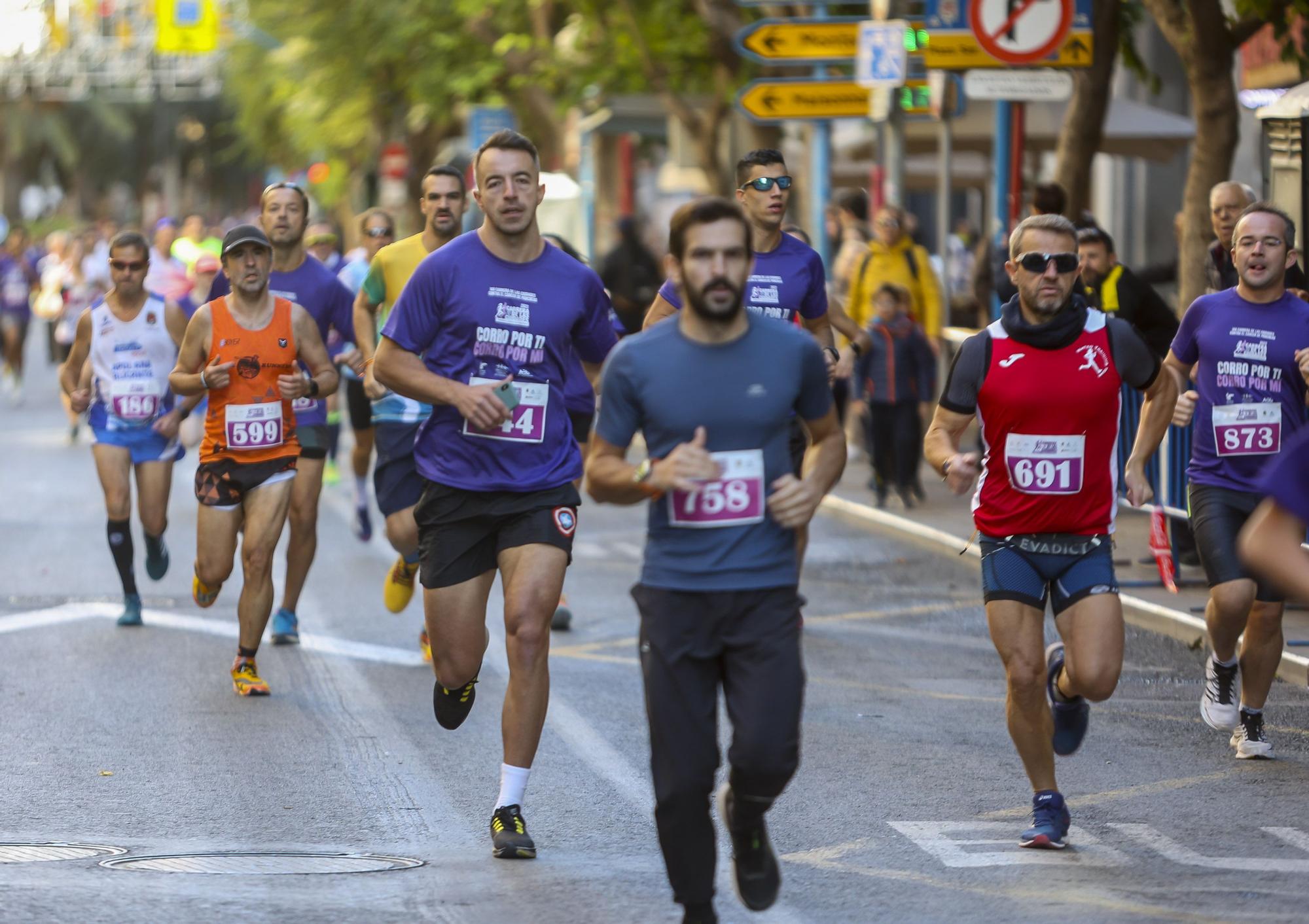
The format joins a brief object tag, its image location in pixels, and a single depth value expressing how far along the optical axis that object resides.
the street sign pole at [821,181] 22.16
